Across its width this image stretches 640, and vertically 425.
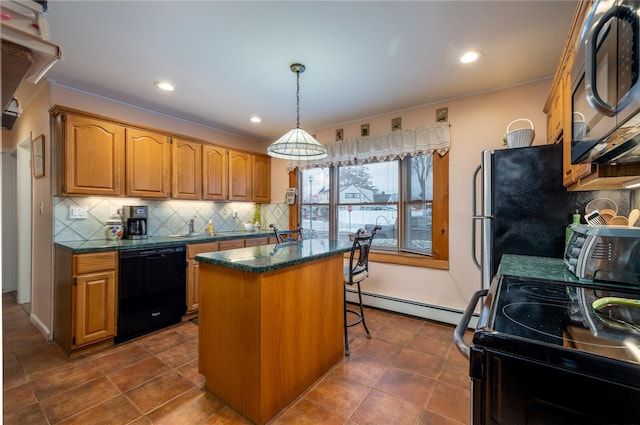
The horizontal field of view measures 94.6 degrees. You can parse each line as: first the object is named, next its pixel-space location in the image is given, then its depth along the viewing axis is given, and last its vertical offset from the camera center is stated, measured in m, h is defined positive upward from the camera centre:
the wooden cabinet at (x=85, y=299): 2.46 -0.76
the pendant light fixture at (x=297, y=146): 2.31 +0.54
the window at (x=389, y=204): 3.28 +0.09
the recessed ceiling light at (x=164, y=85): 2.82 +1.24
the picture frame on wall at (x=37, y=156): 2.85 +0.56
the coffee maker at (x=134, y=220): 3.16 -0.09
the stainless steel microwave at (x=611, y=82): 0.83 +0.41
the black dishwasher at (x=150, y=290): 2.73 -0.77
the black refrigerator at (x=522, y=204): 2.17 +0.05
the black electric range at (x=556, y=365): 0.73 -0.41
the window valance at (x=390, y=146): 3.24 +0.80
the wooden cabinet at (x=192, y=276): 3.24 -0.71
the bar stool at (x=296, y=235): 4.38 -0.35
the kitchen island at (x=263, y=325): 1.72 -0.73
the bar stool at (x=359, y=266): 2.55 -0.52
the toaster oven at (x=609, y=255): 1.37 -0.22
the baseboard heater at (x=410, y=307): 3.15 -1.12
